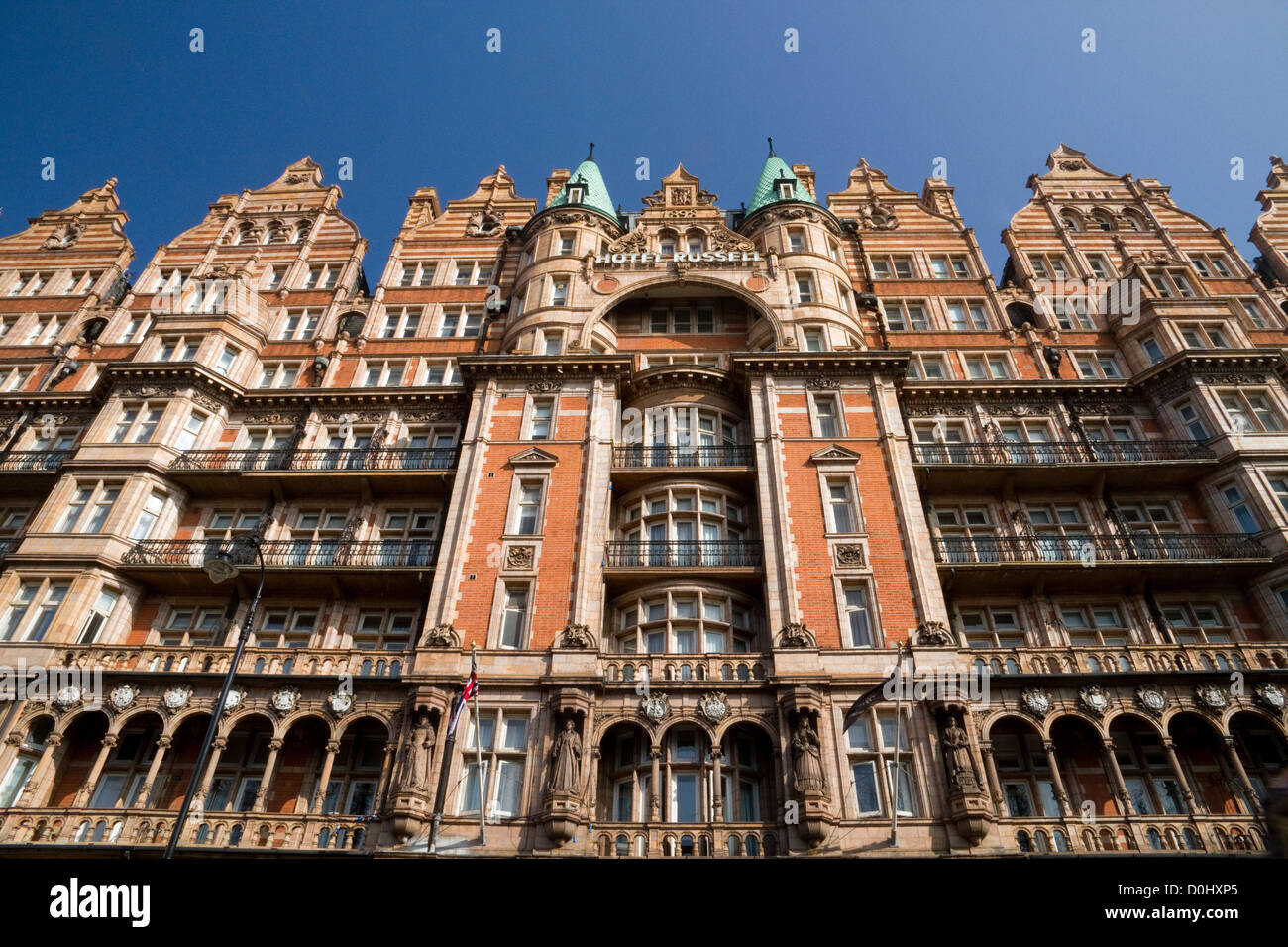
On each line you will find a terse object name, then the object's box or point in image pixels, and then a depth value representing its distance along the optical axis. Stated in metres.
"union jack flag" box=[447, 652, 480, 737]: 18.42
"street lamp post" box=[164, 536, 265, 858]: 15.30
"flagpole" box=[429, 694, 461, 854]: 18.12
